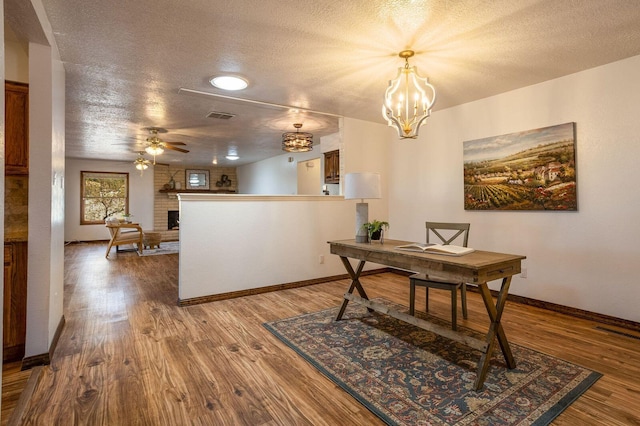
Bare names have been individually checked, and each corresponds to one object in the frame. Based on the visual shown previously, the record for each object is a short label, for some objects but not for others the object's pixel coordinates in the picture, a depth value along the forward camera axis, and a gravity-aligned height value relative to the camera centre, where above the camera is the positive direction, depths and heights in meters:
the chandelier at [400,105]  2.61 +0.91
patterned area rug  1.73 -1.05
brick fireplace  9.92 +0.44
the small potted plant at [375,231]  2.90 -0.15
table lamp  2.87 +0.22
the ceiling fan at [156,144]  5.26 +1.20
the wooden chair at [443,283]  2.67 -0.59
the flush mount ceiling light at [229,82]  3.30 +1.42
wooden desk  1.94 -0.37
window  9.03 +0.60
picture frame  10.67 +1.26
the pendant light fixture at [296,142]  4.73 +1.08
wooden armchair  6.80 -0.42
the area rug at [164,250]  7.29 -0.82
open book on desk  2.25 -0.26
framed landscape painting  3.27 +0.49
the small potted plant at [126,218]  8.03 -0.05
